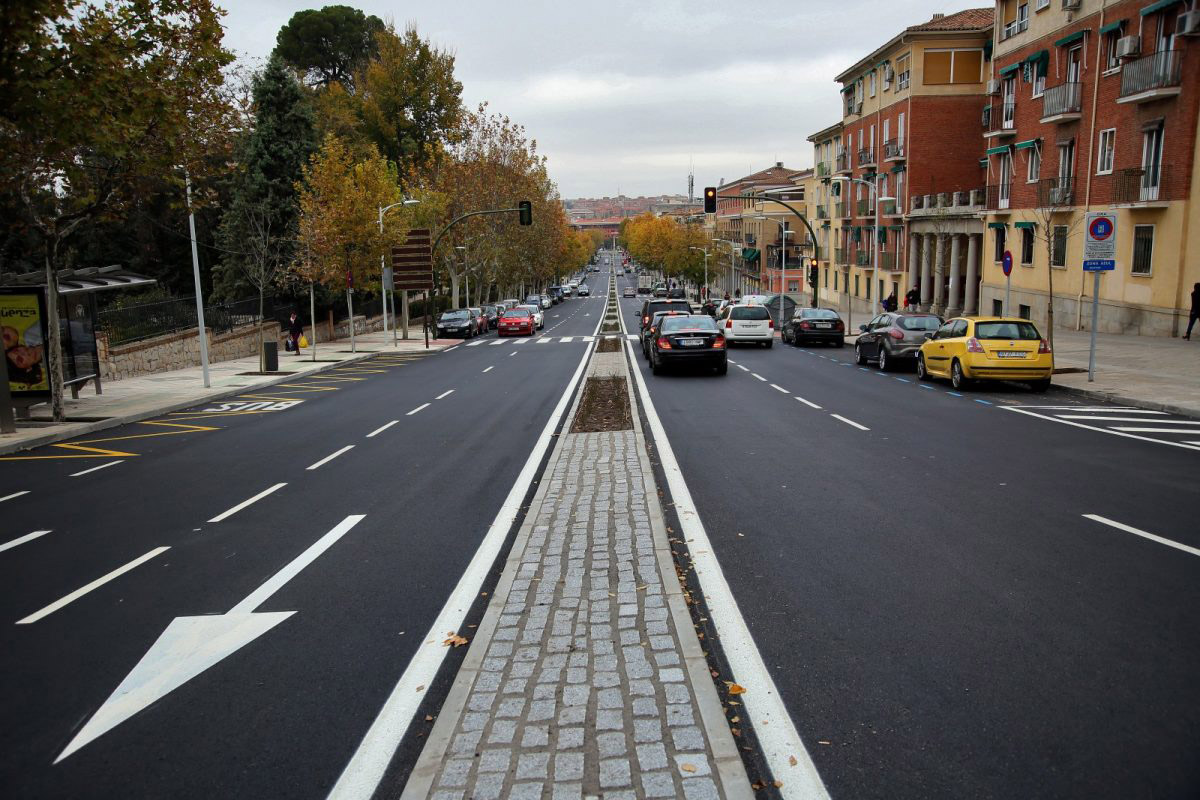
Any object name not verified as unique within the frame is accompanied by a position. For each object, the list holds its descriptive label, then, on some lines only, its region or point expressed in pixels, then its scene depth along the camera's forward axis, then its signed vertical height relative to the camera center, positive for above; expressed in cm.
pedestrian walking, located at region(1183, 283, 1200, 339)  2509 -85
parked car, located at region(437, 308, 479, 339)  4644 -246
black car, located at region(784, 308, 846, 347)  3369 -199
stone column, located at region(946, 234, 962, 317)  4647 -5
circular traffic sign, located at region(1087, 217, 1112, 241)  1773 +91
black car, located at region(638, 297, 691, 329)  3594 -124
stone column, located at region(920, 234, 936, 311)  4959 +29
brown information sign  3875 +55
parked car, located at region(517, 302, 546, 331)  5121 -231
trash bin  2773 -247
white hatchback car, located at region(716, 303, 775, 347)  3309 -187
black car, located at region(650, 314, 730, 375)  2205 -176
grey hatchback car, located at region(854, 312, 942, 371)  2336 -171
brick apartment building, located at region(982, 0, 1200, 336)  2672 +444
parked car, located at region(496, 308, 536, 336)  4831 -257
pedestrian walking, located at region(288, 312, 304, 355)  3572 -228
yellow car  1811 -163
